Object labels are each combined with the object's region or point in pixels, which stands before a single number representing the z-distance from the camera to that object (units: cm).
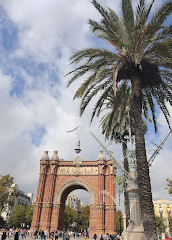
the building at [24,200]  8133
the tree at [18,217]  5502
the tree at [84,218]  6618
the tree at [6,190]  2781
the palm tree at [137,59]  864
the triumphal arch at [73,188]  2861
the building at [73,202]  10849
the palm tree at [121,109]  1147
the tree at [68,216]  5379
